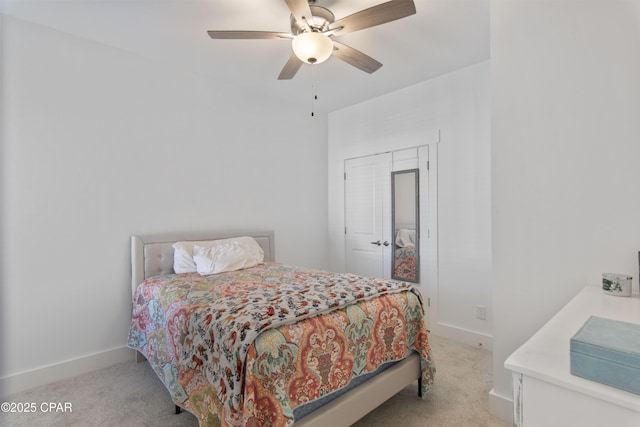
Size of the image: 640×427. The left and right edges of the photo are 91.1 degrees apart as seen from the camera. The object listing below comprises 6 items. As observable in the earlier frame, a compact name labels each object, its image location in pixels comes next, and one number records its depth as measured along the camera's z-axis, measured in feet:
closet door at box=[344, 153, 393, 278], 12.55
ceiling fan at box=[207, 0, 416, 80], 5.73
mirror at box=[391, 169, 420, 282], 11.60
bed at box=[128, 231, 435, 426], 4.59
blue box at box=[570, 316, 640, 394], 2.29
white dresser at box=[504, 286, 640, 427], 2.30
